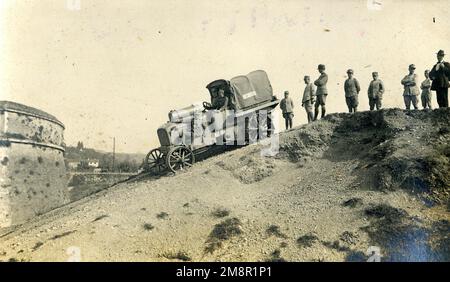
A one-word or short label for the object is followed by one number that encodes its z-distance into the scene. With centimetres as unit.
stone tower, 2144
